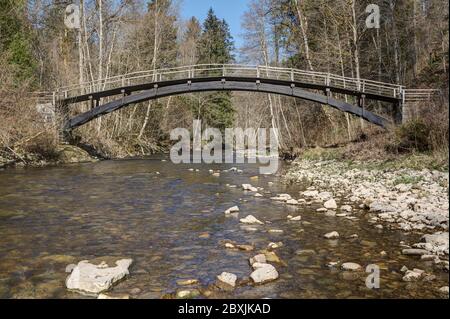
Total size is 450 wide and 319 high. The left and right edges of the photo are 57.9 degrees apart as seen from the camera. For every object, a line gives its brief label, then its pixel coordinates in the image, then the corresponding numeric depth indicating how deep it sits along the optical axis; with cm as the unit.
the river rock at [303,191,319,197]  1124
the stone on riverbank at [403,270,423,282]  512
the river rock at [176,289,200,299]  480
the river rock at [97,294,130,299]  465
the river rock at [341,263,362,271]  562
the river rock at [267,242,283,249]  671
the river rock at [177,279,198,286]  518
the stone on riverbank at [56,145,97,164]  2177
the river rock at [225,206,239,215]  947
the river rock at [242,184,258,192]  1298
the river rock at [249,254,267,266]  591
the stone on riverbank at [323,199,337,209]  952
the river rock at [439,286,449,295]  465
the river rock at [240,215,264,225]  839
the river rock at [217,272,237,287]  512
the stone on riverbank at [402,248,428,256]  599
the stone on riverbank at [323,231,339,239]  722
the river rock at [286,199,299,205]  1039
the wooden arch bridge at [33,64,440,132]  2173
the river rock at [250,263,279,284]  522
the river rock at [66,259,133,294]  488
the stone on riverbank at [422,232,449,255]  591
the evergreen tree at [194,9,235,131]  4266
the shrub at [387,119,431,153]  1368
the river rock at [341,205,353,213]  911
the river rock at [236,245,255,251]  661
